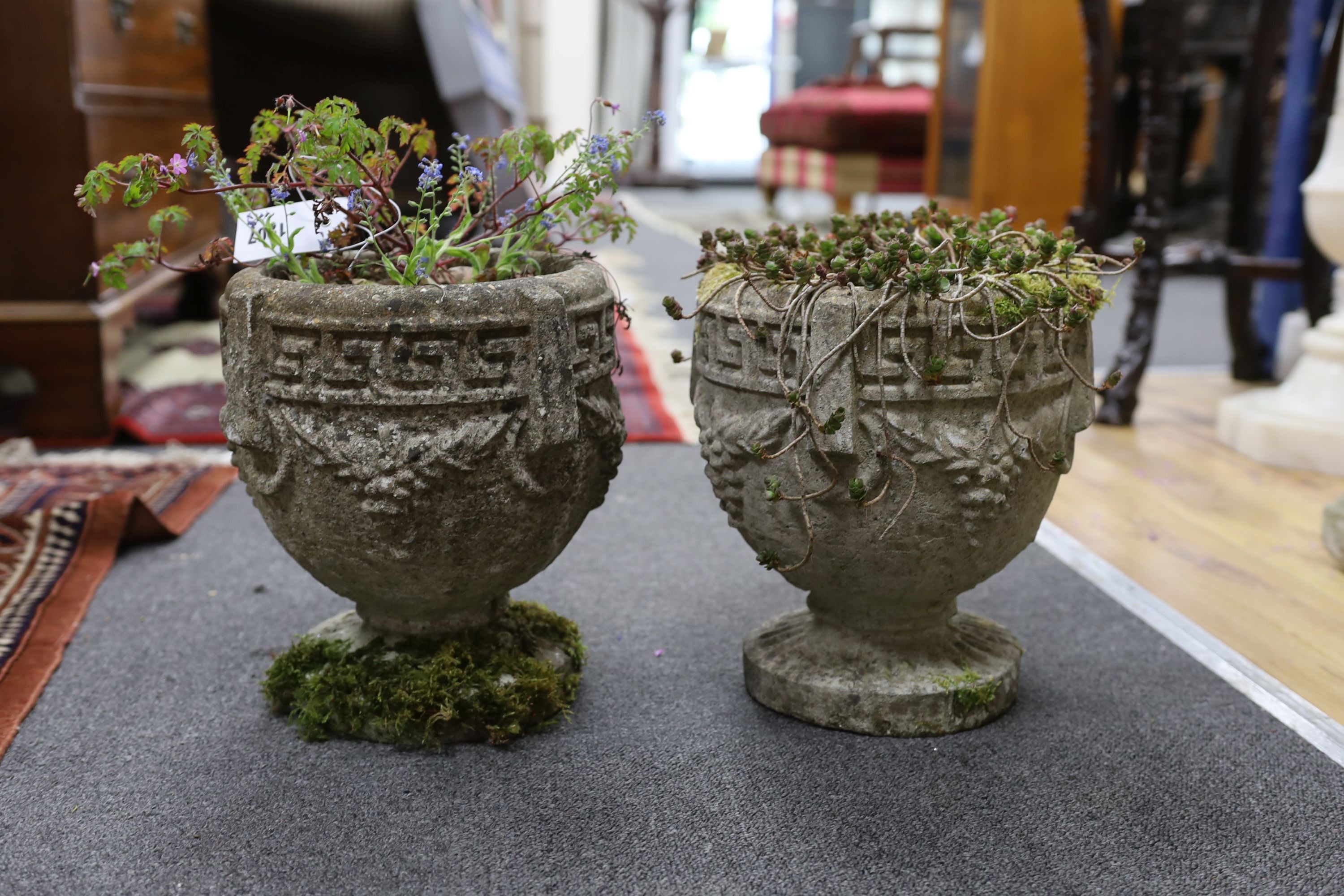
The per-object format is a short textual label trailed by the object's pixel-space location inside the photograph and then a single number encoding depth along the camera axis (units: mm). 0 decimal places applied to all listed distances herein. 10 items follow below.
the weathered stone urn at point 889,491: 1175
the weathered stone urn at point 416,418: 1119
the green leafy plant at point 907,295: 1155
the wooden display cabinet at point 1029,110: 3762
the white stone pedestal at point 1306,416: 2256
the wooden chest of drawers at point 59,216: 2205
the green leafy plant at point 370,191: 1182
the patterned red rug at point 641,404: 2475
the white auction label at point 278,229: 1234
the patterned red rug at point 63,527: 1453
